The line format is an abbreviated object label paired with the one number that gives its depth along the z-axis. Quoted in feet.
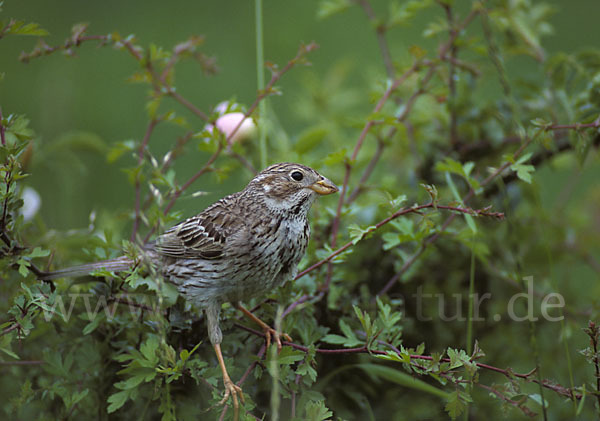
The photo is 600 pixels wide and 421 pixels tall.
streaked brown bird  15.42
